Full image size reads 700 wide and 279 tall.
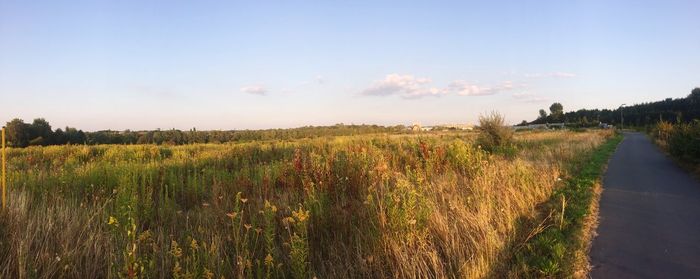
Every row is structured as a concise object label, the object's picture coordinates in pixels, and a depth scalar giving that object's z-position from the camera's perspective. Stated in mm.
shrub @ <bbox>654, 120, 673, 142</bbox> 33194
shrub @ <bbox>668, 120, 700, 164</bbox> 14852
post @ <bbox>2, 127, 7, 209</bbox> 4737
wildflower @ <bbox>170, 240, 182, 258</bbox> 3807
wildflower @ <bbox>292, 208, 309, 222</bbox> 4422
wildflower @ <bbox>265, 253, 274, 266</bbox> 3919
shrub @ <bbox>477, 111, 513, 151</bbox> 23078
